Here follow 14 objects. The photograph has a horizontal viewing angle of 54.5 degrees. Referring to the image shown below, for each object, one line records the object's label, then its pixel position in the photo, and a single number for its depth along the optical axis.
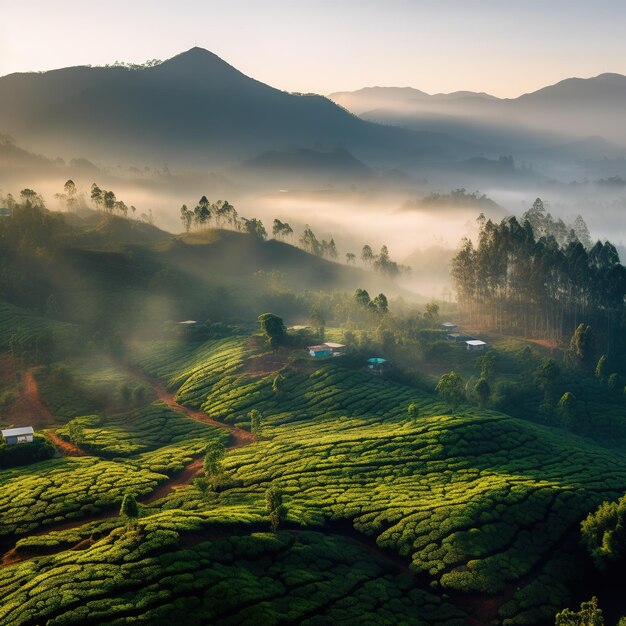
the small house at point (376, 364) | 135.38
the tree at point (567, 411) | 119.38
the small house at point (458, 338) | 159.75
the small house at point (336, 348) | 140.88
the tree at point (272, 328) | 140.75
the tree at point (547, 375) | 129.75
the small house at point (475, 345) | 153.12
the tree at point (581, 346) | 142.75
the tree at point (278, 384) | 124.38
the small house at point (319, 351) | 138.50
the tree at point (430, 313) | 175.25
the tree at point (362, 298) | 173.62
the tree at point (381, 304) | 166.00
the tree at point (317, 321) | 161.25
